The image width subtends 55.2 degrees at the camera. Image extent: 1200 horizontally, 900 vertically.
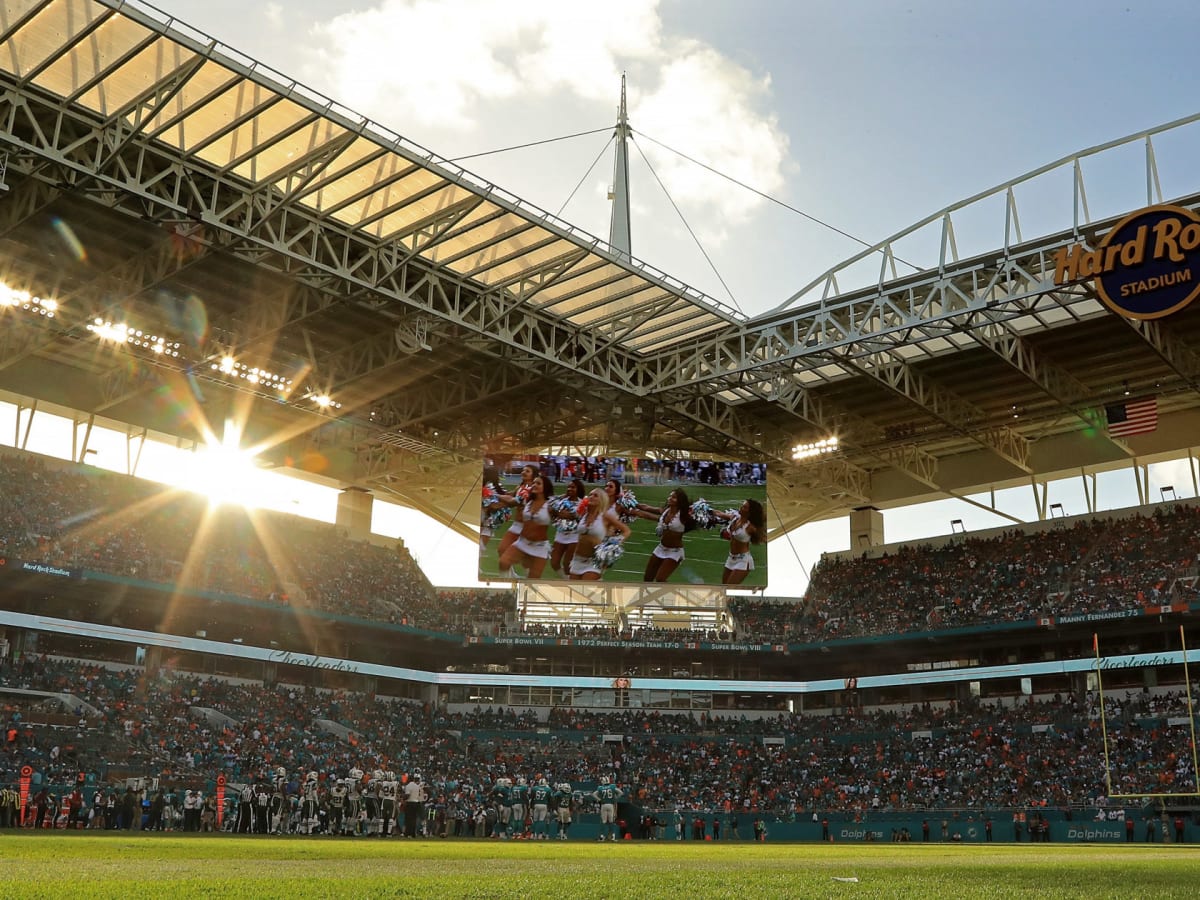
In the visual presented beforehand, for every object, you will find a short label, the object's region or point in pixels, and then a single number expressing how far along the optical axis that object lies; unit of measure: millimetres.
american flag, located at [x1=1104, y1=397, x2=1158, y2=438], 42625
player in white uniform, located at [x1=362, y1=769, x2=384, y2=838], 37500
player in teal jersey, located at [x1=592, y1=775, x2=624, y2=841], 43031
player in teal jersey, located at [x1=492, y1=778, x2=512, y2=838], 41125
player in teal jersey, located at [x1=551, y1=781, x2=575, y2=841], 42281
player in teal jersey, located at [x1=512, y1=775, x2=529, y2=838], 42188
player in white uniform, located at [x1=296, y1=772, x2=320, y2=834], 36000
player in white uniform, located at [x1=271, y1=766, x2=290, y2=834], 35469
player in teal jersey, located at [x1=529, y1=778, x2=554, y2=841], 42500
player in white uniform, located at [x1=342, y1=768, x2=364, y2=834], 37312
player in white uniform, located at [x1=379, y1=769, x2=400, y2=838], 36781
